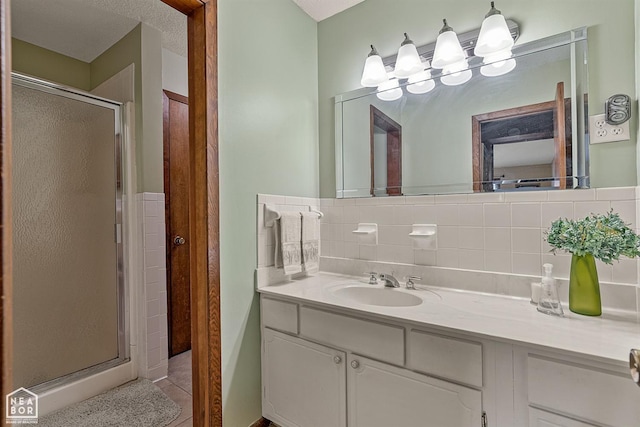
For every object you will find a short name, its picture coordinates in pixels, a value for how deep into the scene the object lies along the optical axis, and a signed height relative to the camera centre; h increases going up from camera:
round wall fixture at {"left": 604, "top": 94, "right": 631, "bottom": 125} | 1.13 +0.38
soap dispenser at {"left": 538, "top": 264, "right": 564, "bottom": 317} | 1.10 -0.34
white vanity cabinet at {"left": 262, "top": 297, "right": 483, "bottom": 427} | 1.04 -0.67
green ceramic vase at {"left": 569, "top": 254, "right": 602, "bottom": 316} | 1.07 -0.29
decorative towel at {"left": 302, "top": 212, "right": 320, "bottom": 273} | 1.71 -0.17
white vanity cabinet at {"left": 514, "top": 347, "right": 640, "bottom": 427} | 0.78 -0.51
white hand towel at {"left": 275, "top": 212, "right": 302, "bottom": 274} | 1.59 -0.16
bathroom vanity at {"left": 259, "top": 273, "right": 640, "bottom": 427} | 0.83 -0.52
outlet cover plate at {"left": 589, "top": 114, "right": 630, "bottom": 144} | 1.14 +0.30
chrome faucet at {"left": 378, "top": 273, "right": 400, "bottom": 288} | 1.54 -0.36
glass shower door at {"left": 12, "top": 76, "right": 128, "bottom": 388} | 1.77 -0.12
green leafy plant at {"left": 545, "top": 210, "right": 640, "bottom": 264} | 0.99 -0.10
